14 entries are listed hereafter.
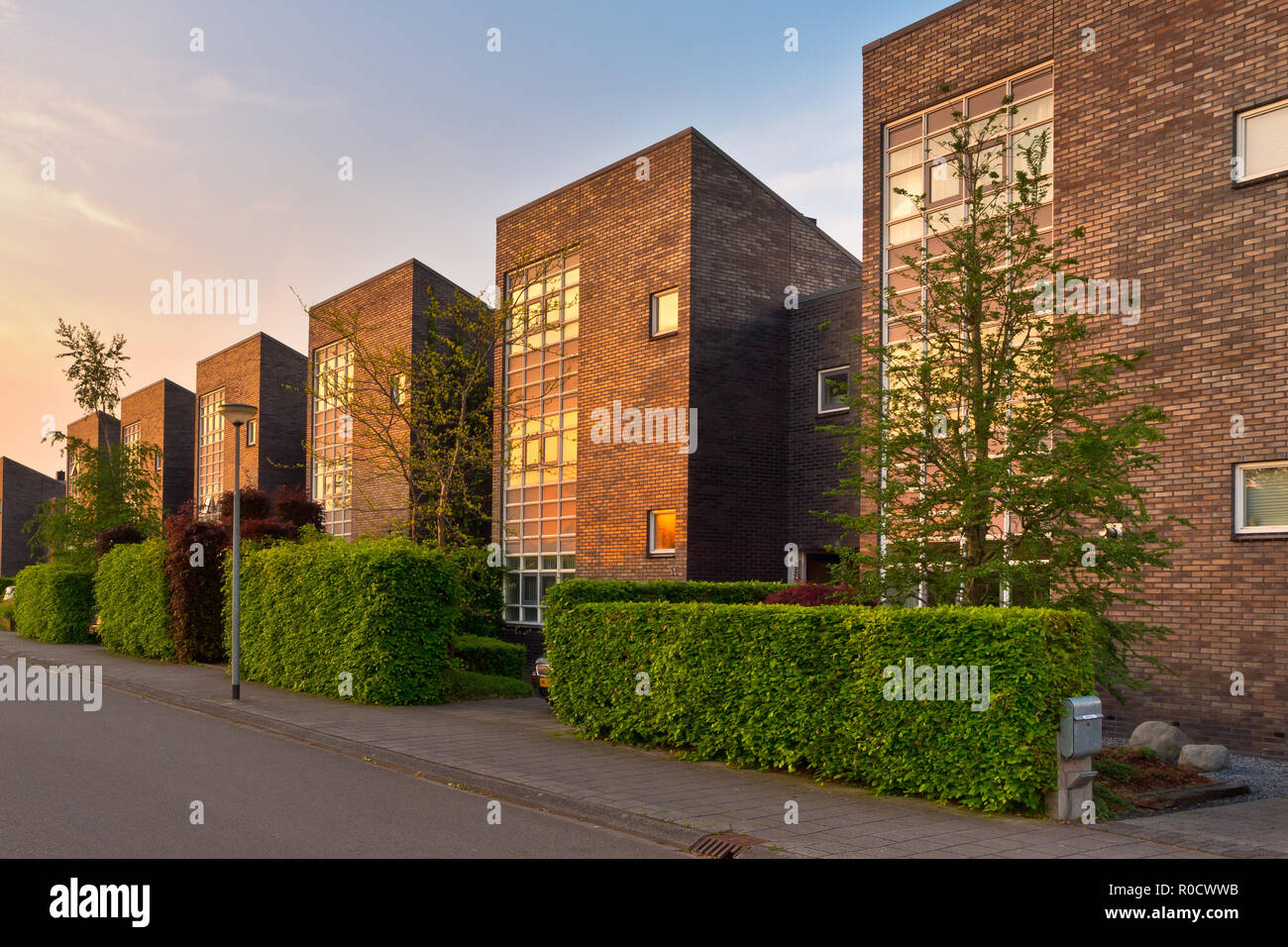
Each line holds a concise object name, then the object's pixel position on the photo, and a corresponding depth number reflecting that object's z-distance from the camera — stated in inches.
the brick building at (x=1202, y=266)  475.8
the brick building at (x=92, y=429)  2311.8
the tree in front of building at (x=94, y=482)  1326.3
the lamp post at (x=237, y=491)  662.5
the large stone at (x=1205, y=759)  426.0
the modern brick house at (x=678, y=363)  828.0
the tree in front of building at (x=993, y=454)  395.5
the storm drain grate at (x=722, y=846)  292.4
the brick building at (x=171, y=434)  1988.2
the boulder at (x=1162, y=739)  440.5
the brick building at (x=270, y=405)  1631.4
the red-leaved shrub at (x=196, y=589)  902.4
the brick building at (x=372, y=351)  1144.8
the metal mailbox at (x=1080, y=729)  328.5
